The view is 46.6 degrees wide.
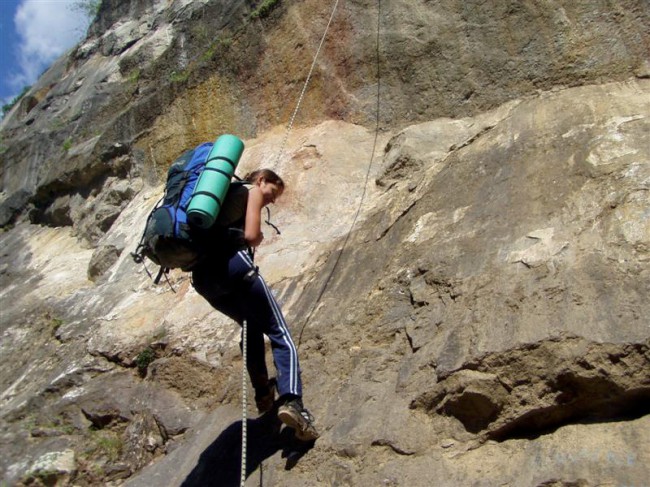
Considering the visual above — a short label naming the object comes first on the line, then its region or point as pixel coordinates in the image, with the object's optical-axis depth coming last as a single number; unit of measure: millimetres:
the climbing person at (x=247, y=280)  5590
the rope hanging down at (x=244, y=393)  4871
